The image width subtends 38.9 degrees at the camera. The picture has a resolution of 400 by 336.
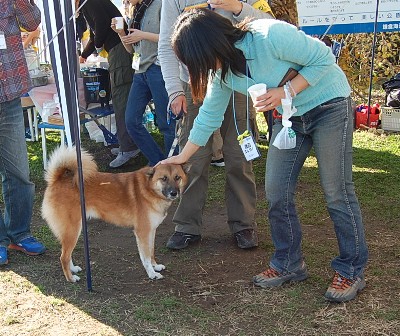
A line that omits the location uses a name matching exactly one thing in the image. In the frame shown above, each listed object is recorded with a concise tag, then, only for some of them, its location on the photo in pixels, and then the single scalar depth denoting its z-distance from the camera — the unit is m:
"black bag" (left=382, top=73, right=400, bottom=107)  6.99
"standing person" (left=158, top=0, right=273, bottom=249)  3.67
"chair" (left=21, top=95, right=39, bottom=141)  7.24
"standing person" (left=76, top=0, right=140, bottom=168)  5.88
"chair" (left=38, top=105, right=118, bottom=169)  5.98
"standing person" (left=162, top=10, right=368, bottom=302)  2.61
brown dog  3.50
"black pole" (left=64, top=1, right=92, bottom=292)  2.95
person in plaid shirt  3.65
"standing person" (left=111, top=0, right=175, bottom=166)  5.14
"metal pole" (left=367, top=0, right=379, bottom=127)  6.89
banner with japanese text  7.11
